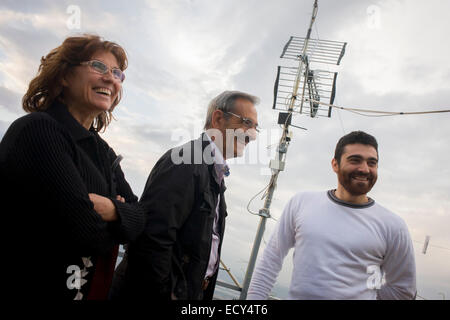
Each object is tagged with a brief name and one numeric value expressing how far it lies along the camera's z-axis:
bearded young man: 1.89
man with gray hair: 1.53
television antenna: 5.89
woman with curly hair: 1.16
